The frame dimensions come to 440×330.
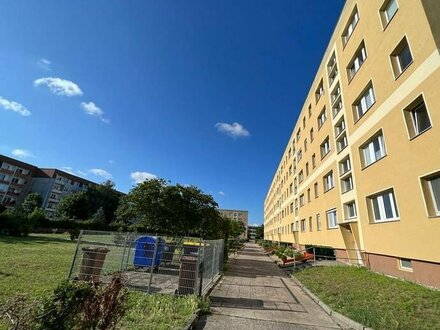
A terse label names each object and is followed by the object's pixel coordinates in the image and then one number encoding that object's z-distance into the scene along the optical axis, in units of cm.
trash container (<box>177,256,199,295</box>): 790
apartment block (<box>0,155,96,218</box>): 6462
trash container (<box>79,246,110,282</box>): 912
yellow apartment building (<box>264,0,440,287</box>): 890
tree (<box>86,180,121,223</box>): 6781
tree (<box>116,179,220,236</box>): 1880
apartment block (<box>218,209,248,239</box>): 16374
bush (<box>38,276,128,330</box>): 360
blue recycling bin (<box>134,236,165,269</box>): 1176
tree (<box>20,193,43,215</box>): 6166
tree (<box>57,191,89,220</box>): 6084
